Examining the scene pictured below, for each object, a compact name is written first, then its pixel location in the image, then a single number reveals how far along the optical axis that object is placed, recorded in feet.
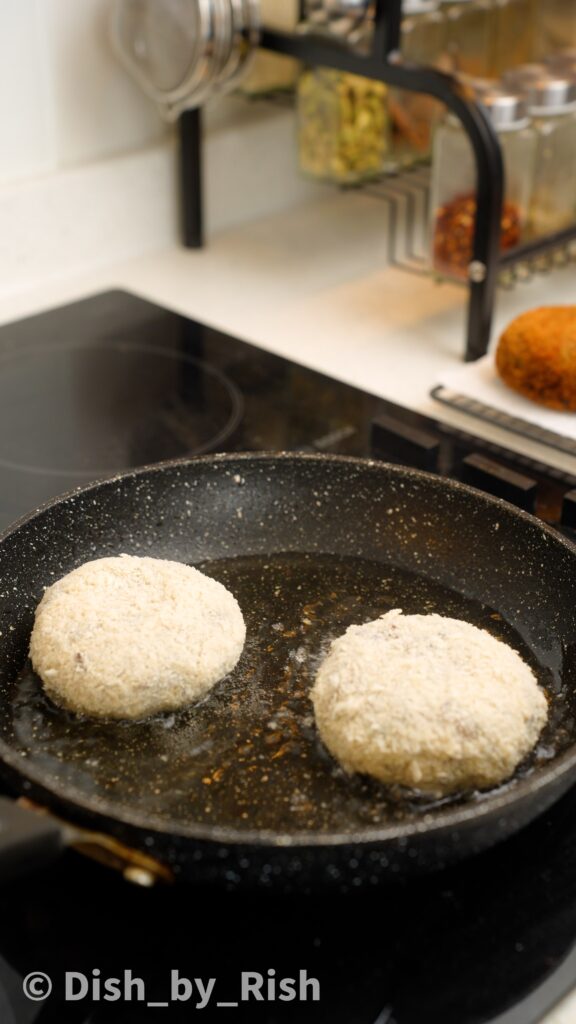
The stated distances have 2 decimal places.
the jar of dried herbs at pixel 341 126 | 4.49
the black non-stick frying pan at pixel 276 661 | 1.91
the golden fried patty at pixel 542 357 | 3.57
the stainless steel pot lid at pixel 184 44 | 4.19
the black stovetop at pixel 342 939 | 2.00
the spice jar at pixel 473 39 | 4.91
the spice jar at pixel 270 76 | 4.82
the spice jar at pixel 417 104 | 4.72
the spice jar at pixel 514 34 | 5.12
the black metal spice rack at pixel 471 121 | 3.73
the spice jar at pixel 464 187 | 4.16
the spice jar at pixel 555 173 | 4.35
